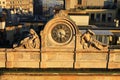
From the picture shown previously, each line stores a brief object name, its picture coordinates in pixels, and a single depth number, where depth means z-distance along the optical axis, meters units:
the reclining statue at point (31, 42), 36.56
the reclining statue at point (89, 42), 36.74
